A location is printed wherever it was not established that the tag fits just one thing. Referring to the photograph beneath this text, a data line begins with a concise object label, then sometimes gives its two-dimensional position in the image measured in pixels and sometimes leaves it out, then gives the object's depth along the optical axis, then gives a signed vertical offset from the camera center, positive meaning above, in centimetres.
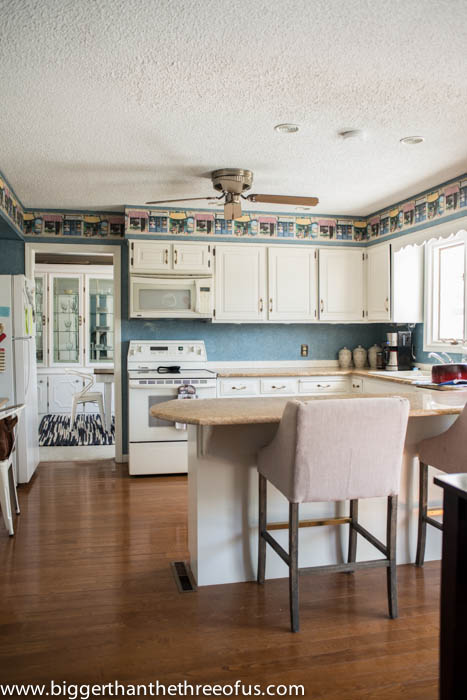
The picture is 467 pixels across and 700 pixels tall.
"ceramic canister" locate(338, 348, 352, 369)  555 -28
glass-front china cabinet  771 +6
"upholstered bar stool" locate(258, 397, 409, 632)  212 -51
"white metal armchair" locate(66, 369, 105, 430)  635 -80
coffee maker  494 -19
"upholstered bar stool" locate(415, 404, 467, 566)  247 -61
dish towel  467 -53
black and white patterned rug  607 -123
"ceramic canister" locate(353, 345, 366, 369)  551 -27
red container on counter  354 -27
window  441 +32
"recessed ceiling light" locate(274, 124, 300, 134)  307 +117
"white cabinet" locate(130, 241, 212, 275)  490 +68
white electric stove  468 -81
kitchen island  257 -87
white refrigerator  419 -19
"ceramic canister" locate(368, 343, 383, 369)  547 -24
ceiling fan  379 +105
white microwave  492 +32
